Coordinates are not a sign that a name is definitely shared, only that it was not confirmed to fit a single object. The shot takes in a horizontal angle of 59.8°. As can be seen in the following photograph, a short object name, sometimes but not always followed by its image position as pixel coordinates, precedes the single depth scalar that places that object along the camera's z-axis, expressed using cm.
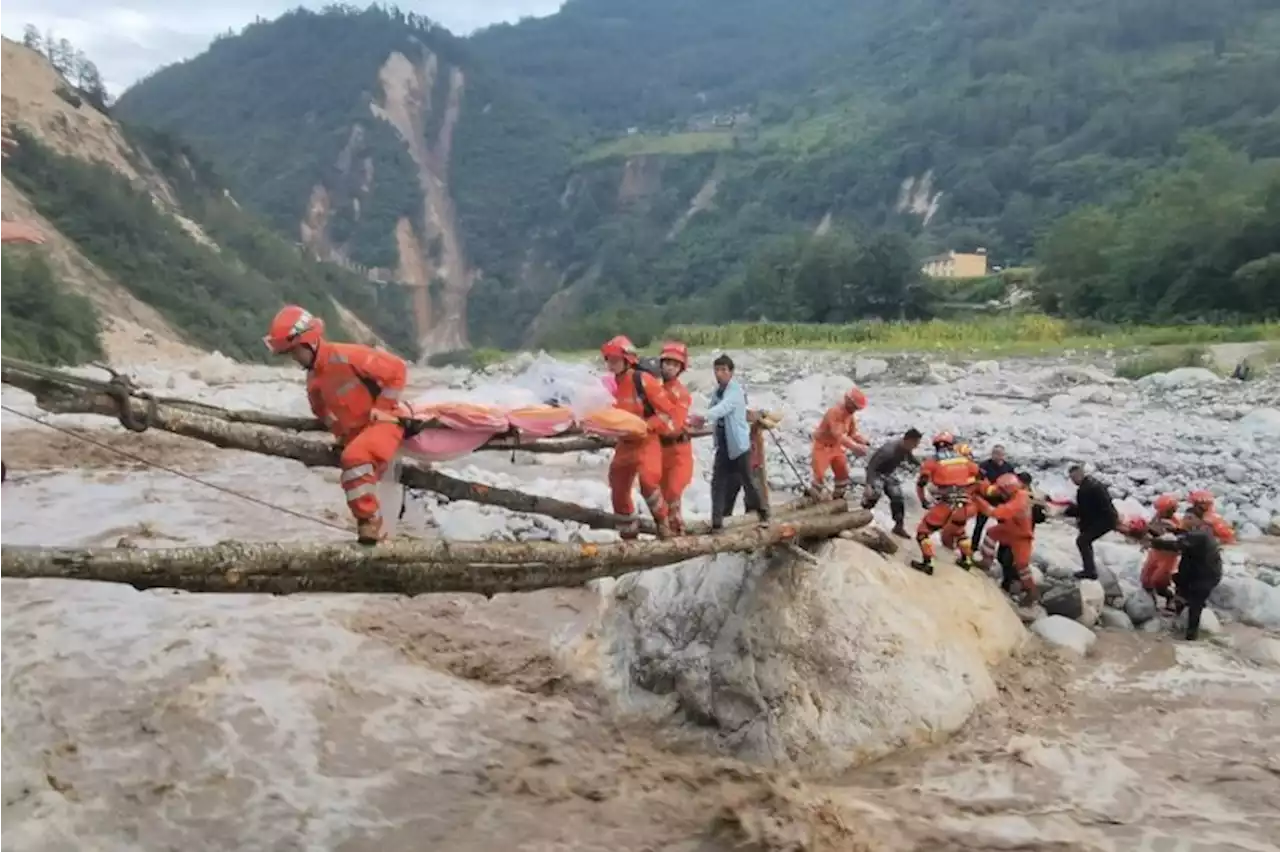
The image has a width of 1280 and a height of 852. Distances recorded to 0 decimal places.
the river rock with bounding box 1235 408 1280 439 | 1588
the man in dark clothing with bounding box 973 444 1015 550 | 966
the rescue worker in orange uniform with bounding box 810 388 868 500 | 931
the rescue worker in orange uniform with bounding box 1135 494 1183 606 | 950
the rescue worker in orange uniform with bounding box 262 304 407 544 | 545
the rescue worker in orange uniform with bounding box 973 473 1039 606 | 922
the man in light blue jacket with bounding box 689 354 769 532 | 761
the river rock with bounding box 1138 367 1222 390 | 2100
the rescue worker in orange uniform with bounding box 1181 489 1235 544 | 909
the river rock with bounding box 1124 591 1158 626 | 957
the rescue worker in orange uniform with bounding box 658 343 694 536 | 721
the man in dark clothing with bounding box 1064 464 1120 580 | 981
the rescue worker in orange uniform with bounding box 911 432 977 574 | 920
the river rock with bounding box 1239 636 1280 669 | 871
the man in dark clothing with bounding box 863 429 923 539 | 1010
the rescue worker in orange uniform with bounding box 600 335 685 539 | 703
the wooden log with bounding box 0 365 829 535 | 509
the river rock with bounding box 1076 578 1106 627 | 948
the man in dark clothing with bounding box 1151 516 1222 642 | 891
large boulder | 732
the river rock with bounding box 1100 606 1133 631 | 953
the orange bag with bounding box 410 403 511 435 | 580
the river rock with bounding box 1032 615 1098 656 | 891
